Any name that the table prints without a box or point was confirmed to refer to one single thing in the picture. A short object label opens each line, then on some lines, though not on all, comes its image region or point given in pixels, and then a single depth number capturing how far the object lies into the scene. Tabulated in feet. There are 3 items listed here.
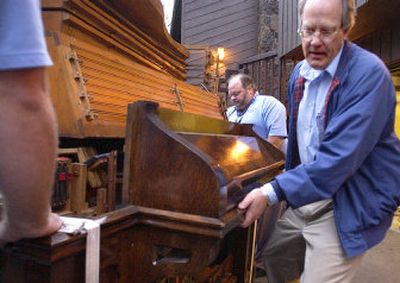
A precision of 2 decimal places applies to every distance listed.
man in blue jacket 6.05
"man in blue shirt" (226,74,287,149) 16.46
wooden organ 5.24
